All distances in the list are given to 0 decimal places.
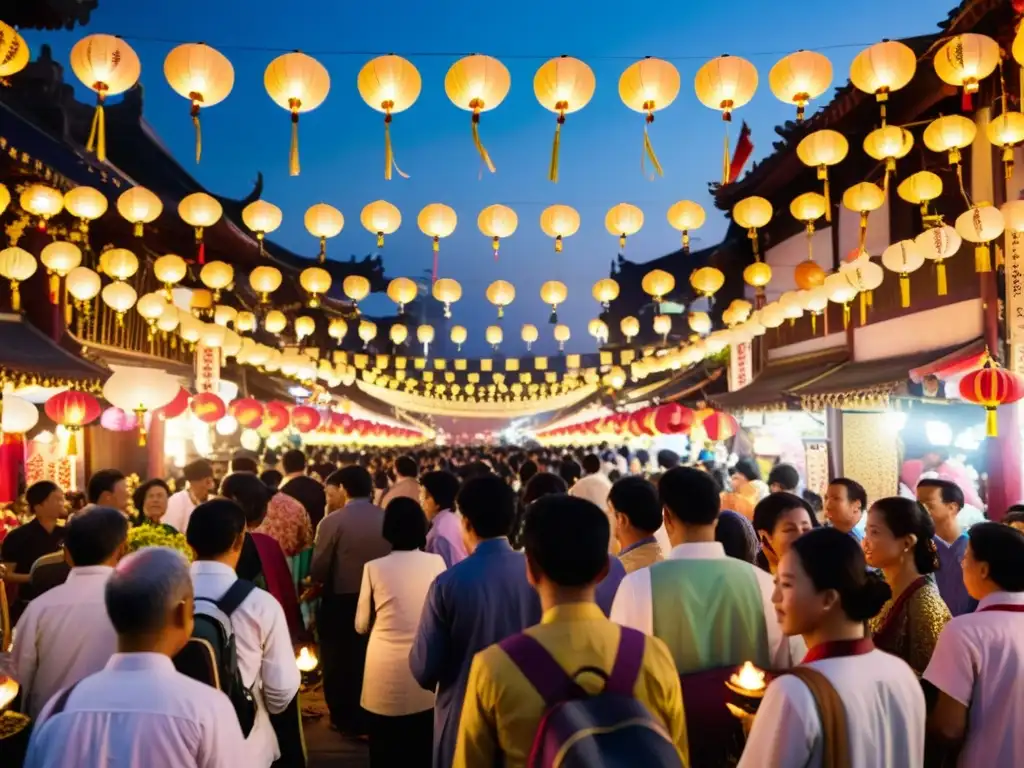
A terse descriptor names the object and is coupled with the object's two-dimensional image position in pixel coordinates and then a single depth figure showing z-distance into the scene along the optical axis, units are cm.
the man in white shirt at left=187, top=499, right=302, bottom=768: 334
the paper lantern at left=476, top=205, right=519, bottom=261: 1118
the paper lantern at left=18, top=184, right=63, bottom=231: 954
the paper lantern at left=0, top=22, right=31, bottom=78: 636
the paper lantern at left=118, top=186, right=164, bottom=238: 960
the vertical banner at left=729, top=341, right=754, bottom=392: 1720
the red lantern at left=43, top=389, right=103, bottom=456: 998
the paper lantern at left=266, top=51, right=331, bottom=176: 737
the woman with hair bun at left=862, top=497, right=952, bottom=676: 347
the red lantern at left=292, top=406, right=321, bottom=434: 1788
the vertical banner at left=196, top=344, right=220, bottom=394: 1563
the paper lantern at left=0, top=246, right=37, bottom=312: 985
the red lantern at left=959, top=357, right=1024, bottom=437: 761
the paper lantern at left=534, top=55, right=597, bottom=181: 756
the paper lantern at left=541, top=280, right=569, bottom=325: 1631
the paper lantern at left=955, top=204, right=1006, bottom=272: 760
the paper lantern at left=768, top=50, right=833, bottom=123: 735
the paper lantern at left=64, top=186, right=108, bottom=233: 949
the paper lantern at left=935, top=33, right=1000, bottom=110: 680
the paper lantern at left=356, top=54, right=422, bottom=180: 747
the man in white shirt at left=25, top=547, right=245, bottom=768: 221
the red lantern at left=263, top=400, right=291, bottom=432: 1567
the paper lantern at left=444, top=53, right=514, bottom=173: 743
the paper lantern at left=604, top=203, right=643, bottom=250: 1124
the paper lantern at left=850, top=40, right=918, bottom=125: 715
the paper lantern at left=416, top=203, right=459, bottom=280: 1129
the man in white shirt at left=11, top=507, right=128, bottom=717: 343
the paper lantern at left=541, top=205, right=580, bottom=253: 1142
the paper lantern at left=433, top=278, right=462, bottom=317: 1545
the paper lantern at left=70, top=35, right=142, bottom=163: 688
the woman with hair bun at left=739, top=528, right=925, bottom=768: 225
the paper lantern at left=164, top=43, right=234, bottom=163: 707
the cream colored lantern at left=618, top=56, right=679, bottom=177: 758
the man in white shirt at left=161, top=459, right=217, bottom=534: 807
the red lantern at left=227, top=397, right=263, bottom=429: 1455
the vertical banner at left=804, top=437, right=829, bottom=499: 1354
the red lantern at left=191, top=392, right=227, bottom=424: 1294
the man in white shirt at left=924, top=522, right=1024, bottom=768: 297
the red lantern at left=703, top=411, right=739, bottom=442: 1280
